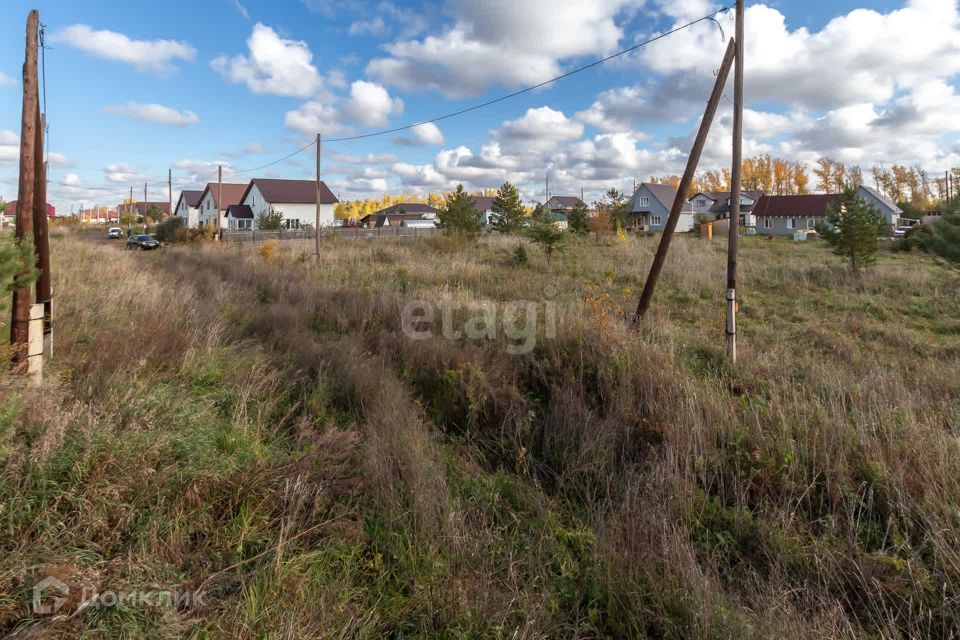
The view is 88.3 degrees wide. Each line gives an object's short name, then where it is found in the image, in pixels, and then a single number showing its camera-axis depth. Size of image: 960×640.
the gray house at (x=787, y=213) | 55.50
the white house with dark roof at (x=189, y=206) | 68.56
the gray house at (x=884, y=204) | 56.94
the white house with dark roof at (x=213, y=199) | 64.88
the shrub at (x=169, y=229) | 37.55
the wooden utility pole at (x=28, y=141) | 5.27
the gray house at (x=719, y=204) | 60.66
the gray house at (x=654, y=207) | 62.59
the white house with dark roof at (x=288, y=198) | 58.53
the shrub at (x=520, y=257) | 17.91
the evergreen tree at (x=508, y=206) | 42.22
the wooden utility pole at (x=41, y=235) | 5.68
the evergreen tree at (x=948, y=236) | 10.12
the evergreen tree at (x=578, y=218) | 28.35
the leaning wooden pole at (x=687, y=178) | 7.18
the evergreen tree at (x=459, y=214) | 29.14
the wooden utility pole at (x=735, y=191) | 6.84
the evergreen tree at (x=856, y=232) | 15.80
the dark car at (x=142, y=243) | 33.22
